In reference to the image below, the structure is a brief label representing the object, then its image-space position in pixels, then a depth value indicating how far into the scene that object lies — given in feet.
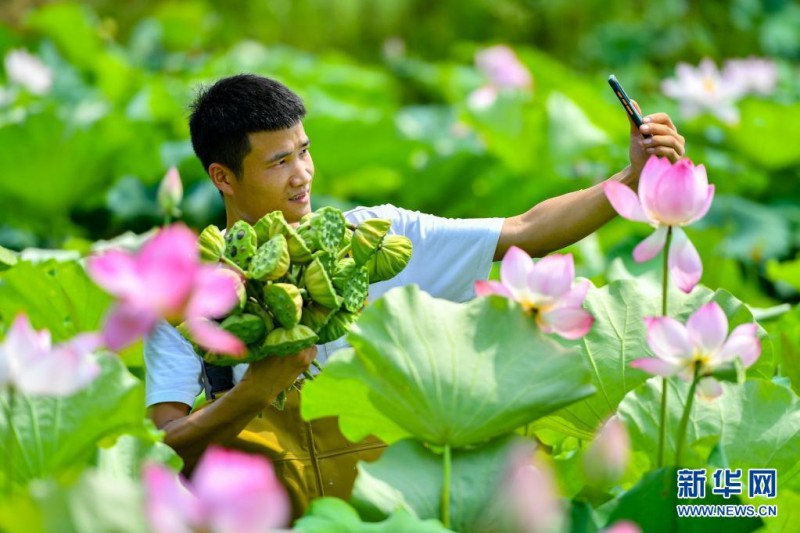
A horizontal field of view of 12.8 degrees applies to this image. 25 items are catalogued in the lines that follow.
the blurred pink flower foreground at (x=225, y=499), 15.38
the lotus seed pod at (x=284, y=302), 17.72
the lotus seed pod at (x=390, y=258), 18.27
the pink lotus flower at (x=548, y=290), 17.61
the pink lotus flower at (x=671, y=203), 17.55
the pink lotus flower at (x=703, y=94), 38.77
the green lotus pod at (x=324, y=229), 17.99
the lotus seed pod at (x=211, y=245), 17.85
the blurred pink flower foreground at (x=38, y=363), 16.46
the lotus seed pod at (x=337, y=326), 18.10
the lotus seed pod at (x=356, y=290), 18.08
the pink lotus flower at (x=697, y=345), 17.29
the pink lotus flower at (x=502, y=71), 43.04
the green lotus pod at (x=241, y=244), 17.91
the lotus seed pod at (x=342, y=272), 18.05
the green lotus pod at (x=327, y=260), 17.99
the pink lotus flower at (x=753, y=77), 46.08
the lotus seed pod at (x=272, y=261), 17.72
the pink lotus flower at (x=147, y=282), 15.81
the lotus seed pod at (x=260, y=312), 17.82
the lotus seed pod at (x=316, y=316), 18.02
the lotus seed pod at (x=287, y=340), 17.80
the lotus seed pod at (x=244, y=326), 17.70
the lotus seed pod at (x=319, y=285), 17.89
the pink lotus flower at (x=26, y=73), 40.28
